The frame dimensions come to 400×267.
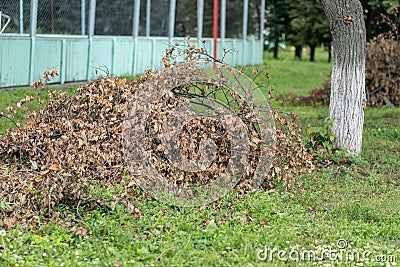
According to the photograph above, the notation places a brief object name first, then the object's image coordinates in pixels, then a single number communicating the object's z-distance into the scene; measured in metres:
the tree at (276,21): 35.38
